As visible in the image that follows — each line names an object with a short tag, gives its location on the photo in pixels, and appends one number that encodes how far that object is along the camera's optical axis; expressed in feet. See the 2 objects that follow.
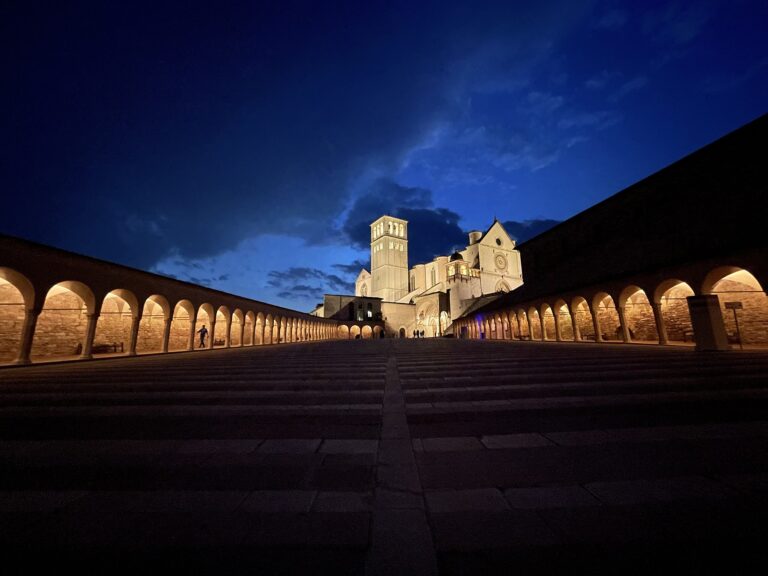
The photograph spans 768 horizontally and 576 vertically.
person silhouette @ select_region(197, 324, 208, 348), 69.42
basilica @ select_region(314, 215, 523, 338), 156.46
